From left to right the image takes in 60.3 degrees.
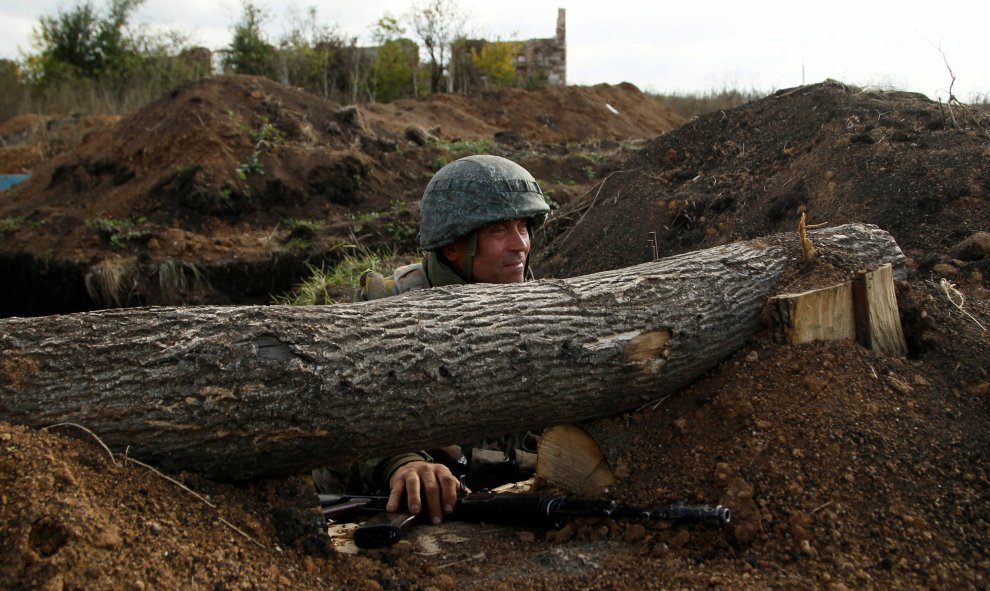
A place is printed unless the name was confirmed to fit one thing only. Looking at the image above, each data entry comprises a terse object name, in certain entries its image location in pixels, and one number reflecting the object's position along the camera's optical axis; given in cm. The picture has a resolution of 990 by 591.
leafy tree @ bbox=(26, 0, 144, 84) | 2061
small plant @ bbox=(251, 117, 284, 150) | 1180
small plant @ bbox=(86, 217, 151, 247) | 1020
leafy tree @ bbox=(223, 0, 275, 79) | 1912
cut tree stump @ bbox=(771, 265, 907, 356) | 302
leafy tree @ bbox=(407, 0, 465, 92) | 2091
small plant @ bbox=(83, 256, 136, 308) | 941
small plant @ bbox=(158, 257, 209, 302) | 946
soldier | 381
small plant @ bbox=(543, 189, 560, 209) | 1052
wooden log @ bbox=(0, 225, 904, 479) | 228
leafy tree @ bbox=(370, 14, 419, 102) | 2083
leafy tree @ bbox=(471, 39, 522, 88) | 2173
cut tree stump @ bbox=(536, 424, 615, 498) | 296
